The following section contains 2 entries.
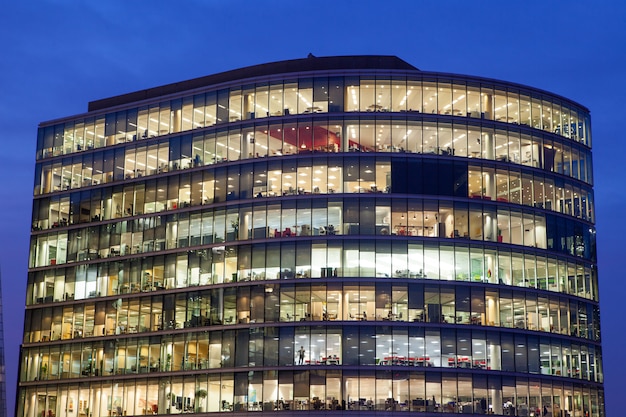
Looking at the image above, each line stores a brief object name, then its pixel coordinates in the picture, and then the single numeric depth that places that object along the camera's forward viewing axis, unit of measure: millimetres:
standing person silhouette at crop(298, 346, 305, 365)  96438
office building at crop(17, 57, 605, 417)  96625
